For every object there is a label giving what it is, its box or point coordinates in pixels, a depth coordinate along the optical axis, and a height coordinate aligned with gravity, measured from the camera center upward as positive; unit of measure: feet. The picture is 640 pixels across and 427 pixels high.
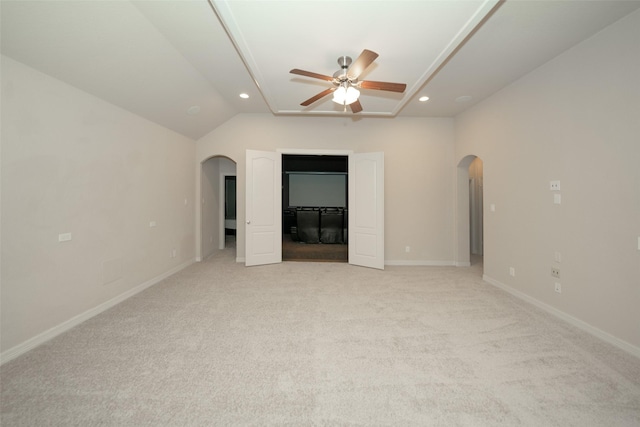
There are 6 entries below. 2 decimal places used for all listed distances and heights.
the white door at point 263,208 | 15.43 +0.50
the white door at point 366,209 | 15.05 +0.39
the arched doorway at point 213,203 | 17.22 +0.99
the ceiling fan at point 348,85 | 8.39 +4.77
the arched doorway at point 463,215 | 15.81 +0.02
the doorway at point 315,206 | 18.38 +1.04
